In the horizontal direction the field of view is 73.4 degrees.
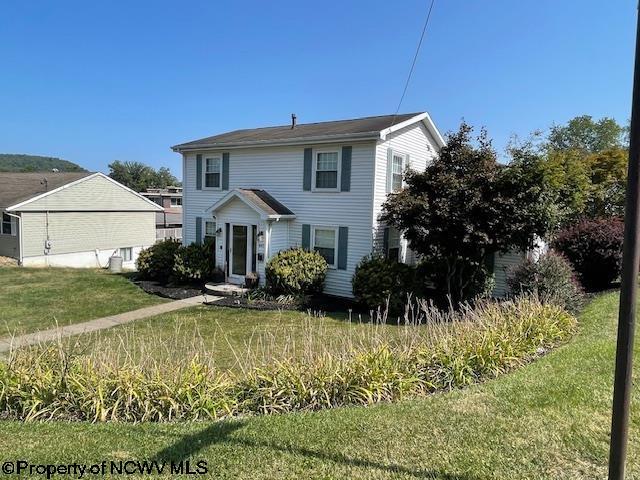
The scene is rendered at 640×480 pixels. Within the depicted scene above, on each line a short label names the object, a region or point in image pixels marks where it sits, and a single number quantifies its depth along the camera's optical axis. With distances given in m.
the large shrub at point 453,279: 12.35
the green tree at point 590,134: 45.73
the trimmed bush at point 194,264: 14.94
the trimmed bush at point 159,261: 15.90
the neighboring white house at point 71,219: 23.30
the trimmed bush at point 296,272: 12.92
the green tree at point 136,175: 90.25
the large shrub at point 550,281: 9.41
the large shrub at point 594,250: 12.68
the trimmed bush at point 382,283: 11.55
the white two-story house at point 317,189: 13.18
